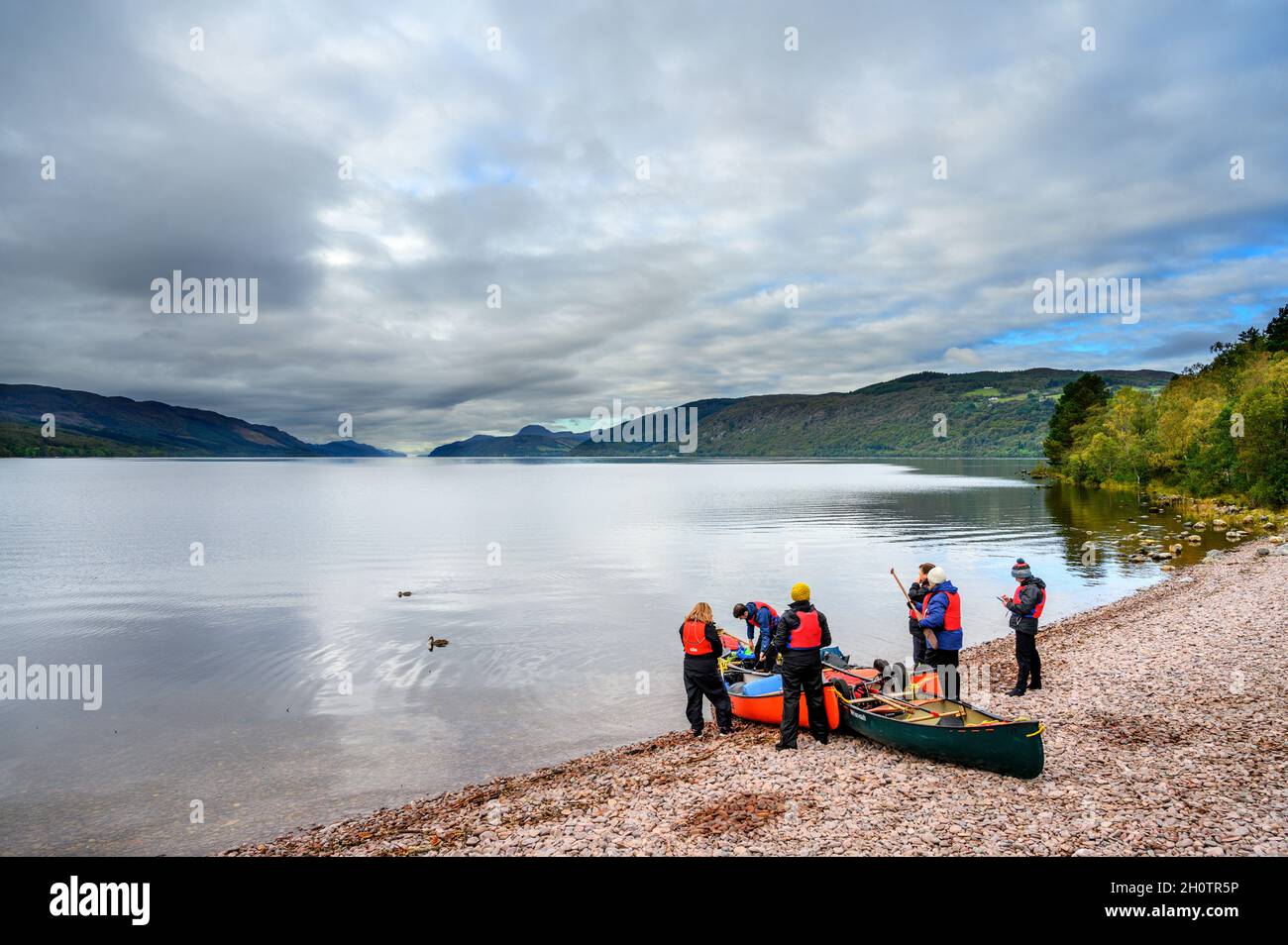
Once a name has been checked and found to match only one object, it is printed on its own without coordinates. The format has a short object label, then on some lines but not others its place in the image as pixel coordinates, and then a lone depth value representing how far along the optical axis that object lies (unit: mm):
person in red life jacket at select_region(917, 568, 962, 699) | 14469
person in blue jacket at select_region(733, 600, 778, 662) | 16703
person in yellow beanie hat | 13055
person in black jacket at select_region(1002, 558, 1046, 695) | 15125
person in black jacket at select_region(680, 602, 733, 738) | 14453
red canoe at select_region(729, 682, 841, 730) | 13977
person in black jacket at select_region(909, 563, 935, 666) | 14961
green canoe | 11008
